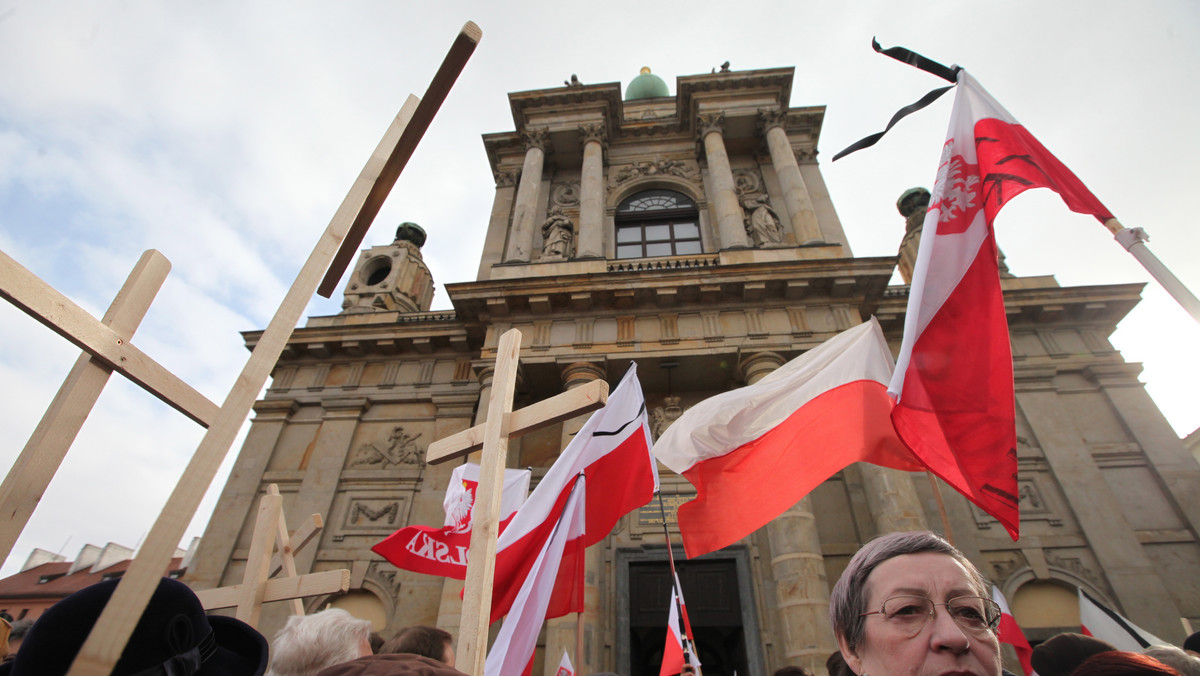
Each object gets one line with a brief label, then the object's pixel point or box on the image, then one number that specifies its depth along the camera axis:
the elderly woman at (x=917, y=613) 1.63
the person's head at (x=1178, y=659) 2.58
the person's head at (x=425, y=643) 2.76
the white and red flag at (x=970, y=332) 3.28
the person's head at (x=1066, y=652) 2.89
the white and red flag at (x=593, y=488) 4.04
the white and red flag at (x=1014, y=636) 5.21
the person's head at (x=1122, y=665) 1.89
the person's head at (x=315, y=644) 2.18
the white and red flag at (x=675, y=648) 4.84
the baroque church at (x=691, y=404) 9.04
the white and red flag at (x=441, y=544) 6.16
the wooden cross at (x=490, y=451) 2.65
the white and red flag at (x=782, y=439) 4.65
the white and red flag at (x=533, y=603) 3.19
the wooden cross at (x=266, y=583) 4.64
